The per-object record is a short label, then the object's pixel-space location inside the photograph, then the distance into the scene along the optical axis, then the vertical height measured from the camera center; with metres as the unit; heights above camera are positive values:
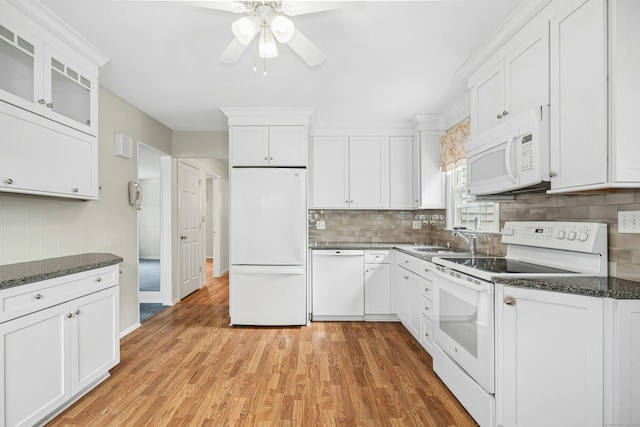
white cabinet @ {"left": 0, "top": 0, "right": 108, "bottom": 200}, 1.77 +0.70
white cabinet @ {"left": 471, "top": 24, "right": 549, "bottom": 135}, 1.75 +0.82
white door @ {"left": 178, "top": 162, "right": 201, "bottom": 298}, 4.55 -0.23
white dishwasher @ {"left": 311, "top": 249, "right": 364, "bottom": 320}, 3.63 -0.84
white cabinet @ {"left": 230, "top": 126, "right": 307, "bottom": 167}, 3.50 +0.74
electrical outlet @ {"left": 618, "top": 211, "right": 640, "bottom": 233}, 1.53 -0.06
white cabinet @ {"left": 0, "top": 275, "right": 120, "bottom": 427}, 1.58 -0.84
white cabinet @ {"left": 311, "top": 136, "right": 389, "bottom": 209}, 3.94 +0.54
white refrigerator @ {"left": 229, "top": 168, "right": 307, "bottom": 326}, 3.46 -0.37
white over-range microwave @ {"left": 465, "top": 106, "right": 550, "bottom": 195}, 1.72 +0.34
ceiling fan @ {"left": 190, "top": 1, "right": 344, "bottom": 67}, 1.51 +0.97
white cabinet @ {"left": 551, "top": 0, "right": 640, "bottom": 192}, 1.36 +0.54
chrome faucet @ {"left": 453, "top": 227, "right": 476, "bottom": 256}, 2.62 -0.24
